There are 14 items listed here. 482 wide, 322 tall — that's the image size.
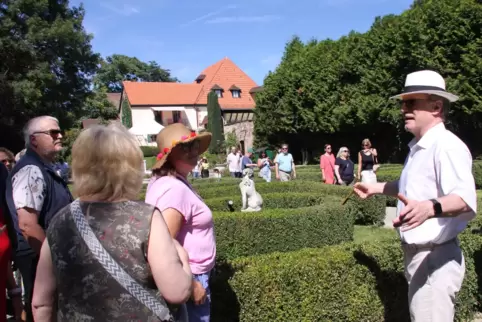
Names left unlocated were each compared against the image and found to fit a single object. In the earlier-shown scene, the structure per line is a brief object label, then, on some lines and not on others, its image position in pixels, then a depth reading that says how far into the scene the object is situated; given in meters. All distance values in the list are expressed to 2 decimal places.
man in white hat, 2.72
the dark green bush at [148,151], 48.73
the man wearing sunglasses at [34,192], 3.25
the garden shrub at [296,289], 3.77
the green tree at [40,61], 24.75
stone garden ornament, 9.03
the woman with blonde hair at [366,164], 11.41
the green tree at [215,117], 50.22
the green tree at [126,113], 55.81
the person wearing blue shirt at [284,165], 14.57
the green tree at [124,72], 76.81
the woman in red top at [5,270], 2.87
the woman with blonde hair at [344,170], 12.17
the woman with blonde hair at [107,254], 1.89
